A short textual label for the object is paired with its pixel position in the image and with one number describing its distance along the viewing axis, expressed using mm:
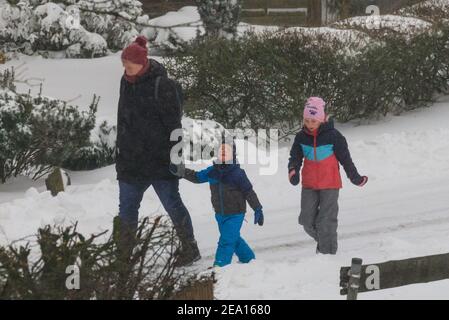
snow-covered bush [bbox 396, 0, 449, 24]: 21850
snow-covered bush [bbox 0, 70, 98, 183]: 15922
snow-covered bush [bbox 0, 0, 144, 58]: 27076
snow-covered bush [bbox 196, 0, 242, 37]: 25532
